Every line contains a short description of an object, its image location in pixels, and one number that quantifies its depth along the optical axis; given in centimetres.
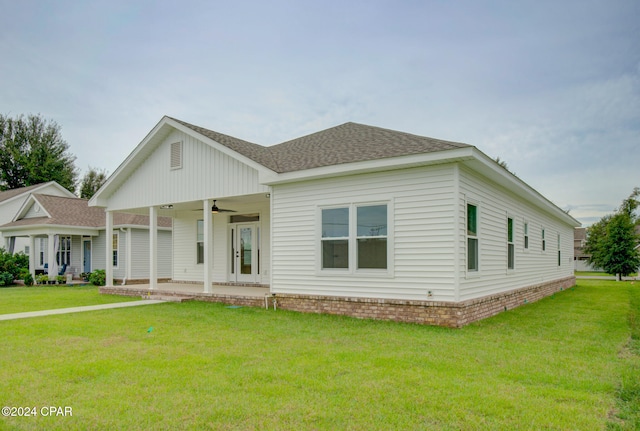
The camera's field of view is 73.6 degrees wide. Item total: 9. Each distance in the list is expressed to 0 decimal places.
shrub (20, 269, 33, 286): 2025
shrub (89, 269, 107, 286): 2030
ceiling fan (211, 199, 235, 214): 1272
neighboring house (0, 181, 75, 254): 2534
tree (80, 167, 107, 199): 4206
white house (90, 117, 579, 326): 845
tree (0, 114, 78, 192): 3731
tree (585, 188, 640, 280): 2862
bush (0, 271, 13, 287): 2011
